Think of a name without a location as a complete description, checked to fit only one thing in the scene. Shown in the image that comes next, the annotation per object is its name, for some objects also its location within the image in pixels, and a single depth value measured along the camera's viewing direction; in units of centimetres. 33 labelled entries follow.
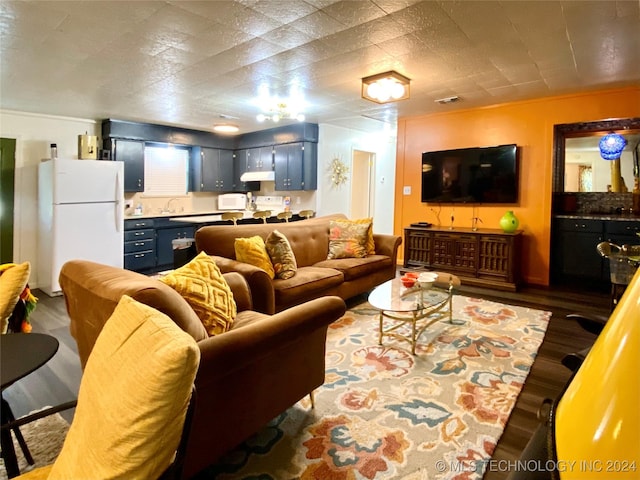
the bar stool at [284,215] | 627
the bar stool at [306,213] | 654
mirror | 491
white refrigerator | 473
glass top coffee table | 282
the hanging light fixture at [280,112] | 489
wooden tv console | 477
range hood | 704
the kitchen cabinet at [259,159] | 713
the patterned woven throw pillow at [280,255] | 337
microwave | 749
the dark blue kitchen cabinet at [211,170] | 732
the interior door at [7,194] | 508
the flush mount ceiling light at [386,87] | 374
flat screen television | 504
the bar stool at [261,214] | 622
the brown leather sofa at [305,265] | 287
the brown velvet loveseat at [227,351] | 142
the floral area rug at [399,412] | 169
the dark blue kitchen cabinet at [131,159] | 600
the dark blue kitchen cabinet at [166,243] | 621
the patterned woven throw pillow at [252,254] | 320
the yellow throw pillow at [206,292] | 180
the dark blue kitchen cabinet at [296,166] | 654
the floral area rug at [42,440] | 171
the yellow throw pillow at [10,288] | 163
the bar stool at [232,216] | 573
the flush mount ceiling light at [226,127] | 628
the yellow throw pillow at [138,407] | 84
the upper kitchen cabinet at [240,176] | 770
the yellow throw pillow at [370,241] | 442
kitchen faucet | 700
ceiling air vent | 472
